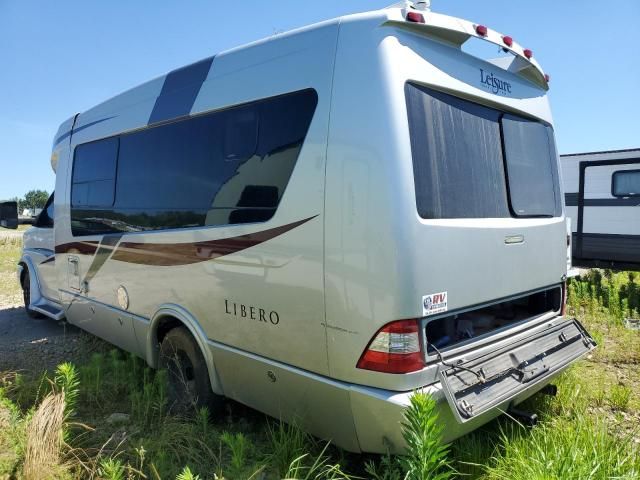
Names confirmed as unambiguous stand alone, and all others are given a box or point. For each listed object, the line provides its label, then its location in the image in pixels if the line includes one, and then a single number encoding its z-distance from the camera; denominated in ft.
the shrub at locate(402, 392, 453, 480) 6.69
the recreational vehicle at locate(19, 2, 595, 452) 7.78
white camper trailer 26.66
